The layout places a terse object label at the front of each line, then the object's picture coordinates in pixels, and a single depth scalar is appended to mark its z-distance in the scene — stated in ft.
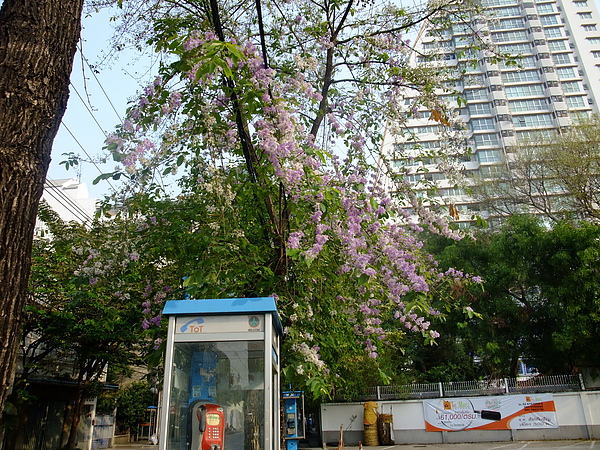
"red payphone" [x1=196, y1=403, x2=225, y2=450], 17.08
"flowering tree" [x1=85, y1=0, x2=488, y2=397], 17.54
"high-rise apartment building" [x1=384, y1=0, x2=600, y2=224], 183.52
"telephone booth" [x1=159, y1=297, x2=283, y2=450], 15.79
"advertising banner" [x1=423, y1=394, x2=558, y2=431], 59.67
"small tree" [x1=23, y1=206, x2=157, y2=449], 20.35
